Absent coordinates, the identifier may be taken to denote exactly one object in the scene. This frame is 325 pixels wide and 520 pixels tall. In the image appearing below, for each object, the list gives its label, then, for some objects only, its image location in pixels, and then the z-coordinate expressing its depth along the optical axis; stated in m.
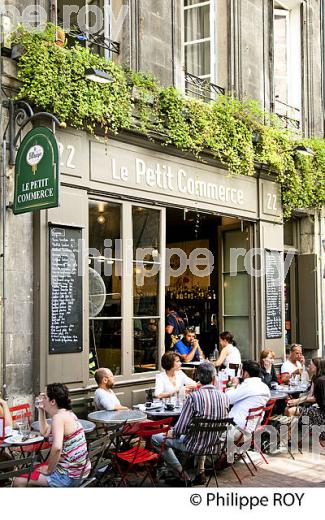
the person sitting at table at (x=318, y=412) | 8.23
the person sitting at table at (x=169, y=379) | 8.01
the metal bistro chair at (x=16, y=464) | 4.67
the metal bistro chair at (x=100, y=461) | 5.55
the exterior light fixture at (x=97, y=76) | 7.65
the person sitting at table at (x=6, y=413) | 6.33
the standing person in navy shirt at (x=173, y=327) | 11.19
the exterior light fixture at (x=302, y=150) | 11.45
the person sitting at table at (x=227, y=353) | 10.29
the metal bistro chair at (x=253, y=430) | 7.14
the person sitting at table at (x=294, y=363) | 10.10
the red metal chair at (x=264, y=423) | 7.55
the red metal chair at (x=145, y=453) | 6.29
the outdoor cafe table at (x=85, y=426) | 6.43
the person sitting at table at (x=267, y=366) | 9.15
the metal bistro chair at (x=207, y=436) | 6.46
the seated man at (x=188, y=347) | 10.88
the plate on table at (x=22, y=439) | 5.85
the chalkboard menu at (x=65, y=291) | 7.84
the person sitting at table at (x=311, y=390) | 8.55
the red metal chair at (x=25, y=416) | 6.27
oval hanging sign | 6.80
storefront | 7.95
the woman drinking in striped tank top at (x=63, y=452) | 5.36
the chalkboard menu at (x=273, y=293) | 11.77
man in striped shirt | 6.59
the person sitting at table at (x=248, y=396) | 7.30
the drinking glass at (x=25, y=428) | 6.08
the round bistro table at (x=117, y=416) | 6.59
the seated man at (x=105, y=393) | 7.14
